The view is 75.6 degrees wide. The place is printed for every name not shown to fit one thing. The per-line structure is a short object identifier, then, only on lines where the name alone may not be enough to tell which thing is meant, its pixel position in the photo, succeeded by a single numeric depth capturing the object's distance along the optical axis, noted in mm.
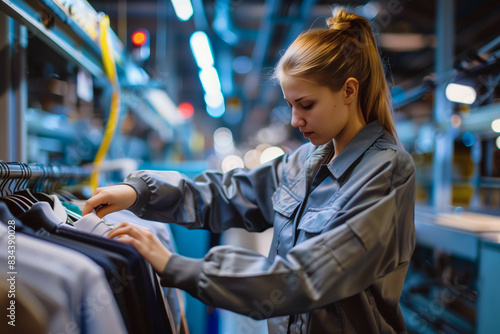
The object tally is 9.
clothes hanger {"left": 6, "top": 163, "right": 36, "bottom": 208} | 754
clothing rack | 773
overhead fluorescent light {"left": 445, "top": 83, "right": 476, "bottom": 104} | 1839
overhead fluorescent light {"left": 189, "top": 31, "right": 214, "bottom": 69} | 2279
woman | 680
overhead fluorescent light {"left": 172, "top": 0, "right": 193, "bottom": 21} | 1635
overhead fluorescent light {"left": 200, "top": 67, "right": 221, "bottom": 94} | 2994
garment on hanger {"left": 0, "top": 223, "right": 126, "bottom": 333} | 546
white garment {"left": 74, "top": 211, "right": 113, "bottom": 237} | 766
